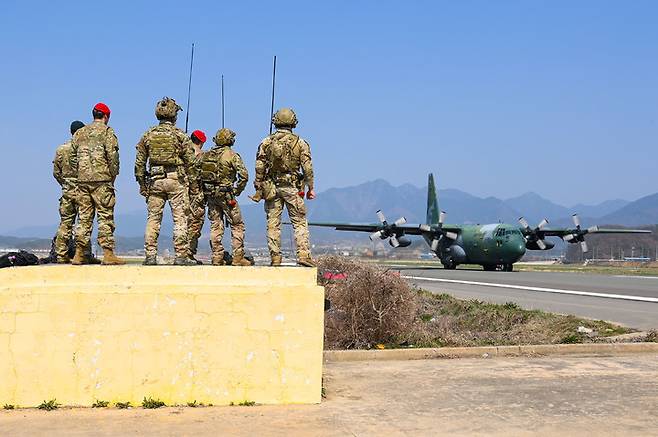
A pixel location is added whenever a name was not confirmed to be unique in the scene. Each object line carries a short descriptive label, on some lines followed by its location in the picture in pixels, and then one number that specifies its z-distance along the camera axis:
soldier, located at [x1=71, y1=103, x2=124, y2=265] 8.20
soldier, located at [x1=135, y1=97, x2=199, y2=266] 8.58
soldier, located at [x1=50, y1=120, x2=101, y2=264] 8.55
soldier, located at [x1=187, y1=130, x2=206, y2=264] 9.48
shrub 12.41
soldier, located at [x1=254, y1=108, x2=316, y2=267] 8.89
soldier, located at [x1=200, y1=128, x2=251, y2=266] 9.30
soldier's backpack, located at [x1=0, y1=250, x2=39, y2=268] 8.85
